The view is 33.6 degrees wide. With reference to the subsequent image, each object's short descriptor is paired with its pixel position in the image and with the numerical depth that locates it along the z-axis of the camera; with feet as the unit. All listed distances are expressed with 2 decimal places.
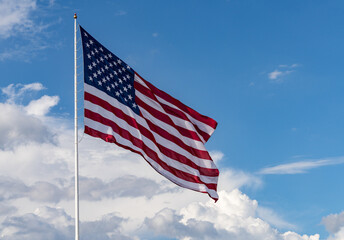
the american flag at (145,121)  120.06
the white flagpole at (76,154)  107.65
